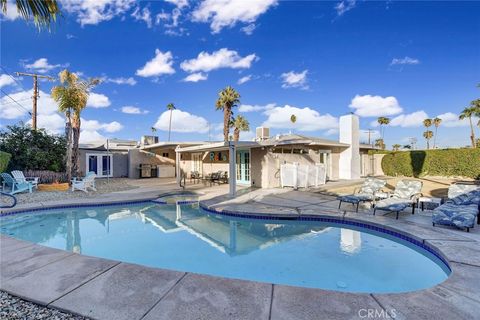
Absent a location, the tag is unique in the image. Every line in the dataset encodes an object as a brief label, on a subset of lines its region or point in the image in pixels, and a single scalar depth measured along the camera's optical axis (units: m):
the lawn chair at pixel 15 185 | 10.32
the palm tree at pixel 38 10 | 3.67
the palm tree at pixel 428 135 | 49.19
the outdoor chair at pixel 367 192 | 7.66
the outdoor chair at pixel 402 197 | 6.58
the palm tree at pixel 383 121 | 47.31
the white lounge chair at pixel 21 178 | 10.88
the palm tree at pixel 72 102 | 13.19
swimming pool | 4.25
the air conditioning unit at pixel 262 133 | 15.29
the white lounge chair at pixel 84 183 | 11.72
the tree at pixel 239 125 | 28.41
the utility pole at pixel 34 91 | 17.66
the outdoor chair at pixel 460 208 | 5.30
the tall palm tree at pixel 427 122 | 46.77
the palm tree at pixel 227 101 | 22.64
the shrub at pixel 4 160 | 11.35
